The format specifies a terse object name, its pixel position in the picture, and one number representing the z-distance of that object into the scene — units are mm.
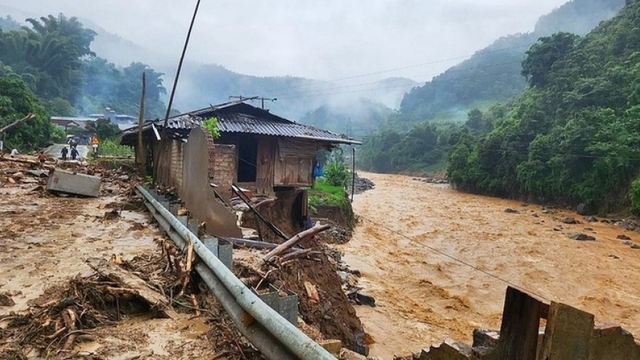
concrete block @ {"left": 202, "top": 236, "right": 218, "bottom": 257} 3681
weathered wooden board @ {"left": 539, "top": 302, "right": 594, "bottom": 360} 1809
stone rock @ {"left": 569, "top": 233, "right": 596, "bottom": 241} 20545
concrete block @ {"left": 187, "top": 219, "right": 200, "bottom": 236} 4732
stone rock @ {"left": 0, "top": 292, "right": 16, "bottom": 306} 3235
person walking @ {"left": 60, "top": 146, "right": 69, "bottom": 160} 24925
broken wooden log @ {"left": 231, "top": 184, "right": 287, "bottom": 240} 9148
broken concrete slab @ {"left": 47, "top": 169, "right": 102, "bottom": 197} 10336
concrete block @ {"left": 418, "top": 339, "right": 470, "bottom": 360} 2167
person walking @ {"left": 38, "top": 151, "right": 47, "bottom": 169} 14984
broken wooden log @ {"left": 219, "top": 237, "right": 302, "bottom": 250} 5566
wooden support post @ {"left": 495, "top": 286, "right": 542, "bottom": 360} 1919
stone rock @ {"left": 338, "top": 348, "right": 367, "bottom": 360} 2412
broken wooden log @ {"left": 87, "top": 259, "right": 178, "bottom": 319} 3191
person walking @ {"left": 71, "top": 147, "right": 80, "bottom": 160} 25019
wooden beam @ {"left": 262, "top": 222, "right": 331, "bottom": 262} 4782
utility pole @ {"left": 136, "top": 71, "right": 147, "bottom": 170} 14014
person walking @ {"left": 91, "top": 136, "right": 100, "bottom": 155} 27798
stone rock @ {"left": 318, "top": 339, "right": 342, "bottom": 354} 2225
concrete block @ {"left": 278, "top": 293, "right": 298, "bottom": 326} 2695
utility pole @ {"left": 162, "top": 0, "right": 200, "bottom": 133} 9234
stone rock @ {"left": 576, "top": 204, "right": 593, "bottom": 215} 26922
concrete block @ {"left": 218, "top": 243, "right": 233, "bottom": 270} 3620
